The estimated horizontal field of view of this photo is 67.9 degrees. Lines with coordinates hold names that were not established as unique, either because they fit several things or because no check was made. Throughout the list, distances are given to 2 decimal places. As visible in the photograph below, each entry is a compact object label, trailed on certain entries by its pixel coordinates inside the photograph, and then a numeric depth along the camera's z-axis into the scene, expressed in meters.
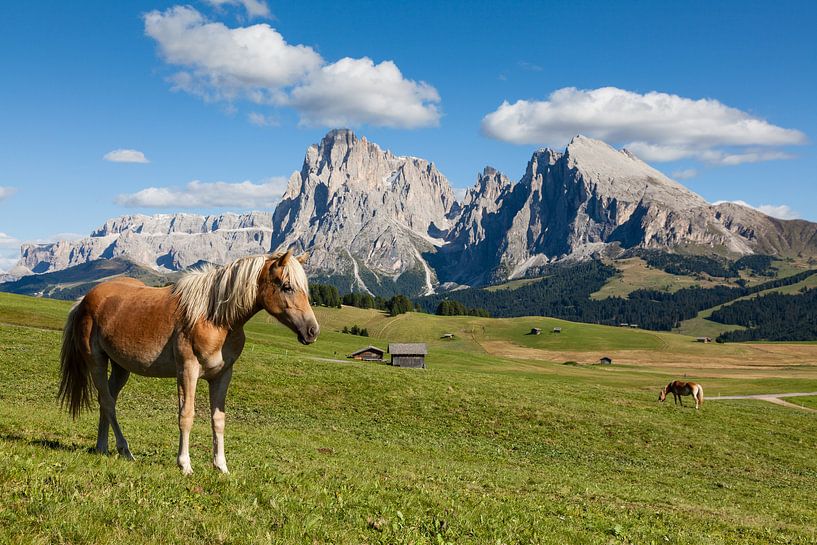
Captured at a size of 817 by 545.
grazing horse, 51.97
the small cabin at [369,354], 97.50
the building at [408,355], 90.38
